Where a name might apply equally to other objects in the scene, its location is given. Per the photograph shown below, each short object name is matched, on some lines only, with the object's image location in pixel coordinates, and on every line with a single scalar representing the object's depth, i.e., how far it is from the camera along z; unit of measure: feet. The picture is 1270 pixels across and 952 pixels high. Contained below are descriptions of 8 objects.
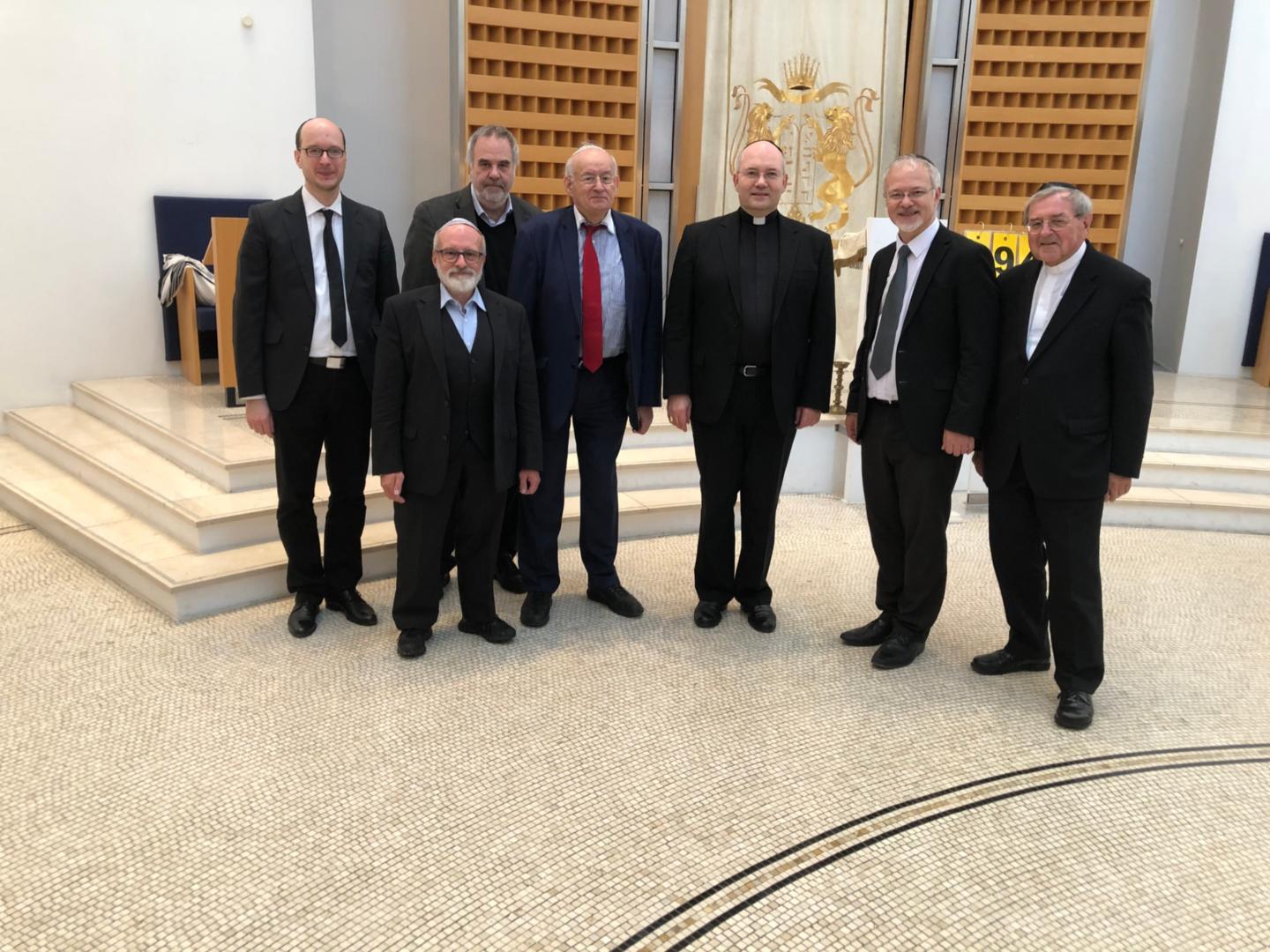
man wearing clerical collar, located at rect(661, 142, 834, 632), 9.86
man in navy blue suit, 10.02
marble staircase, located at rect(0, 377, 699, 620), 11.10
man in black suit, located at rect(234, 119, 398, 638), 9.51
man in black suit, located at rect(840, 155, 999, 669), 9.02
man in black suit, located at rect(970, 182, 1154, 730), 8.32
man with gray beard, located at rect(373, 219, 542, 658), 9.31
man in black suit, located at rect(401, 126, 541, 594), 9.85
